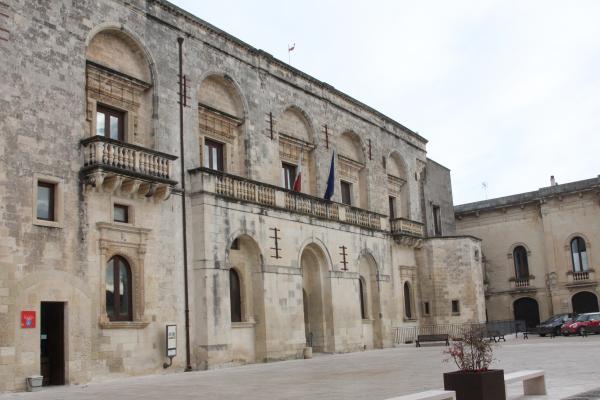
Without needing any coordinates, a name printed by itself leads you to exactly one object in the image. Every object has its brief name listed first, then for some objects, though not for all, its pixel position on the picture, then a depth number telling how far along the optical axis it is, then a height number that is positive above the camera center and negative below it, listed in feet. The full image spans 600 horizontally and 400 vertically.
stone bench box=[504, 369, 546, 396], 37.99 -4.41
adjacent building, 140.77 +11.62
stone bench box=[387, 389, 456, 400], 29.84 -3.80
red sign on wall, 53.78 +0.93
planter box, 32.91 -3.76
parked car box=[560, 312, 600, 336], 114.73 -4.11
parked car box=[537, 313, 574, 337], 117.80 -4.10
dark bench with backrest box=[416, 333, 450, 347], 100.37 -4.32
